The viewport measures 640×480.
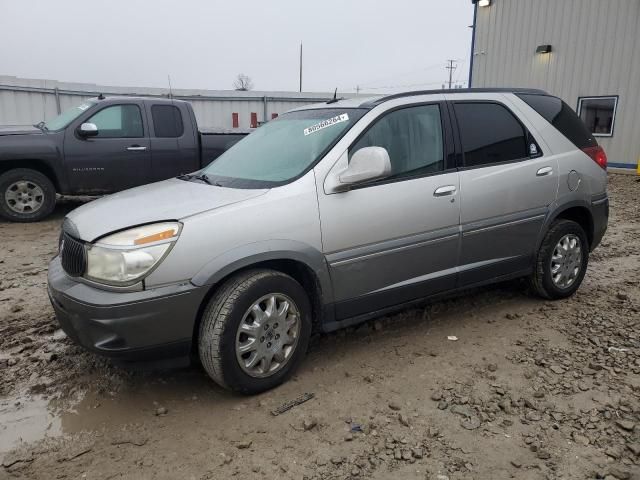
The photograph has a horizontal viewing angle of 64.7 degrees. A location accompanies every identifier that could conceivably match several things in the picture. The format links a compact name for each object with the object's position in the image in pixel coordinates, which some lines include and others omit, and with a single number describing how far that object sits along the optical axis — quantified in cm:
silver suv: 270
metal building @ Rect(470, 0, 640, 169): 1230
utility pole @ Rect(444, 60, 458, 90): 6260
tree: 5838
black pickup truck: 743
